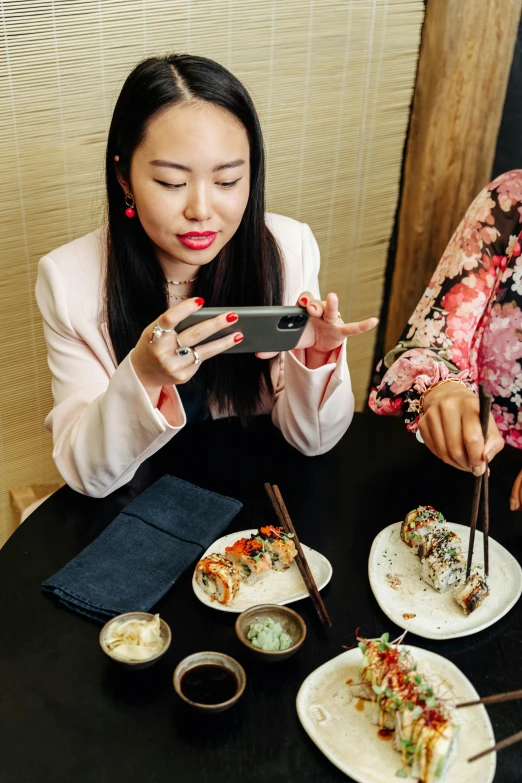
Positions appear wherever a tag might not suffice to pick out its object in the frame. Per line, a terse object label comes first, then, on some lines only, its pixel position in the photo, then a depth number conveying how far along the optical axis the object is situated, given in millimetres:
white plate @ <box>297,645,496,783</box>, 1091
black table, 1111
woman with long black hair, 1614
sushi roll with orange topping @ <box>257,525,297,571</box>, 1449
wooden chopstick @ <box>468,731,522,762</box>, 1053
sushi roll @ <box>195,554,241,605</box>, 1372
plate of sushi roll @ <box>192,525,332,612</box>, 1384
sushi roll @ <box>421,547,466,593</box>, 1414
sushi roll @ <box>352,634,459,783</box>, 1067
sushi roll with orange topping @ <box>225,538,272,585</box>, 1428
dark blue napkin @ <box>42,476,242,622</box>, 1386
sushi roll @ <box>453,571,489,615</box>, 1362
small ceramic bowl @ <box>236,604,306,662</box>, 1220
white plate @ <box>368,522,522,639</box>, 1342
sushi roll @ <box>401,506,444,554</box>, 1517
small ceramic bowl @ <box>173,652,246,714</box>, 1127
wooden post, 2514
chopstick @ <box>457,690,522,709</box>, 1093
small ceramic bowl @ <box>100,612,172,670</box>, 1197
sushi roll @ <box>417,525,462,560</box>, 1465
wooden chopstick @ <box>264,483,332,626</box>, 1370
